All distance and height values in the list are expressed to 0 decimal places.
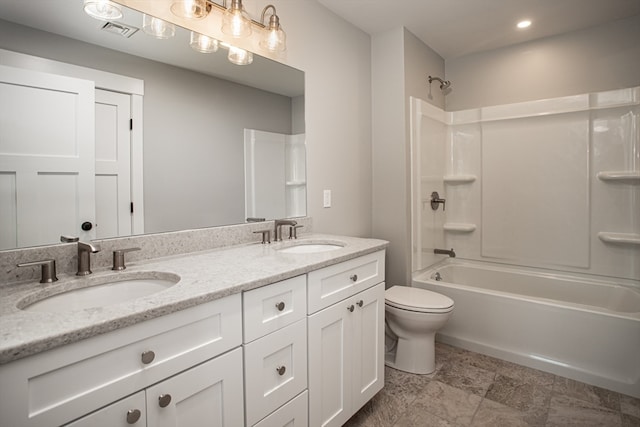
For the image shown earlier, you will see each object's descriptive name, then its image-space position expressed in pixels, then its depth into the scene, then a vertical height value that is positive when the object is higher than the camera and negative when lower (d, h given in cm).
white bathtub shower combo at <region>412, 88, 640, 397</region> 216 -15
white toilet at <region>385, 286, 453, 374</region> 210 -73
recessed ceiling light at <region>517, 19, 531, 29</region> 252 +141
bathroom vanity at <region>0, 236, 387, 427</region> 71 -38
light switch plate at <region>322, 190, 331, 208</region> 229 +8
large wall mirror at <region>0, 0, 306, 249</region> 116 +49
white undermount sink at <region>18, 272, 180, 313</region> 100 -26
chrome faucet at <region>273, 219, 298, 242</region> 191 -9
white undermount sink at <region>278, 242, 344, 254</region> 187 -20
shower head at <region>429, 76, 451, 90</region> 293 +113
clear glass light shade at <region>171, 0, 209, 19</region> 147 +89
